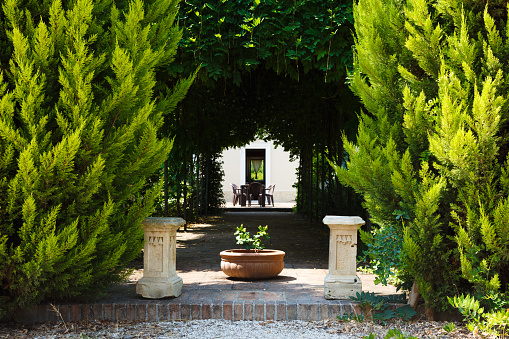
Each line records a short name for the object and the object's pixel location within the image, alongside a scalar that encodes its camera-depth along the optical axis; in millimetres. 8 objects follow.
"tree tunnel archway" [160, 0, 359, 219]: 6211
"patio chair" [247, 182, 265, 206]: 22078
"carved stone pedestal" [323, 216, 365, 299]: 4379
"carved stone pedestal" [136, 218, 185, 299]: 4371
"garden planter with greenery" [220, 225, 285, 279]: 5312
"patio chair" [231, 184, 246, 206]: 21203
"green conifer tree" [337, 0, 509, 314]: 3701
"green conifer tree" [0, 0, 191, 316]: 3674
